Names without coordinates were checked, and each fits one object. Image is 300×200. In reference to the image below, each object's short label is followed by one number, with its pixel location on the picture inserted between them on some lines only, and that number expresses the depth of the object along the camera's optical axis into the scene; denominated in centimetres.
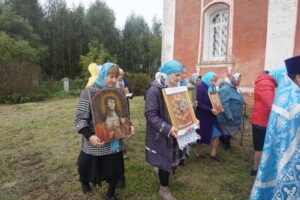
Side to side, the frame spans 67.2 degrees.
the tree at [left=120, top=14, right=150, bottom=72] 3783
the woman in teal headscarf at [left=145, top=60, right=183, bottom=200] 278
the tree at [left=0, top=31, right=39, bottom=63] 2164
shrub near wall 1994
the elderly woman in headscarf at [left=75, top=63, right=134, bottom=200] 265
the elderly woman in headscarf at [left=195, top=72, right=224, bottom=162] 443
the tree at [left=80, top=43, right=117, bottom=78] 2725
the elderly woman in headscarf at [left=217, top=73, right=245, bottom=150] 470
